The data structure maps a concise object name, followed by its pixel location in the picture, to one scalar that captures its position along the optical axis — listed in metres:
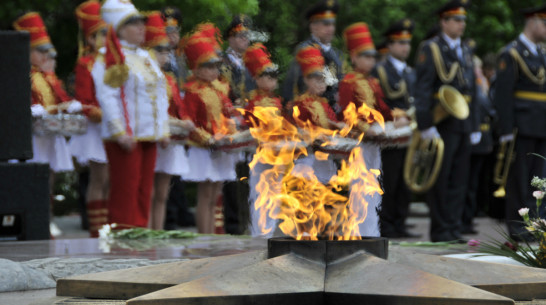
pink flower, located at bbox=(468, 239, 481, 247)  11.44
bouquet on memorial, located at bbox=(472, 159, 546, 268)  9.69
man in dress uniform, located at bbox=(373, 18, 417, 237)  20.18
